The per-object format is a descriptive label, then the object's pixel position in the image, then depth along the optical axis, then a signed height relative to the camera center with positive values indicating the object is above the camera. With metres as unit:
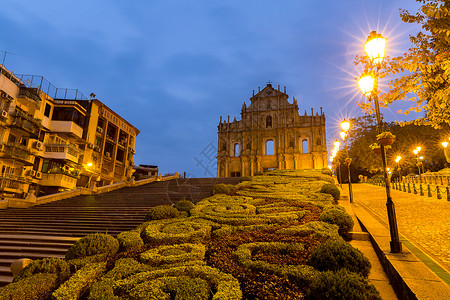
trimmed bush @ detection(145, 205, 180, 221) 10.91 -0.92
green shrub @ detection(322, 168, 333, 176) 34.31 +3.11
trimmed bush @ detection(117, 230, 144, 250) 8.16 -1.58
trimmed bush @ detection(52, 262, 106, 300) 5.55 -2.08
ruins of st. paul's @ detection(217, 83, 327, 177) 51.89 +11.42
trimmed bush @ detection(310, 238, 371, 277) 5.37 -1.27
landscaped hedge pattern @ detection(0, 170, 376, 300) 5.16 -1.61
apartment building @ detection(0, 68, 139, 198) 27.34 +5.59
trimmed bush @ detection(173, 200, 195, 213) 12.05 -0.67
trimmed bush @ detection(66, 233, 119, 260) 7.31 -1.62
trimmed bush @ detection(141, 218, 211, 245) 8.18 -1.32
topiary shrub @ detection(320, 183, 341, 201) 15.05 +0.29
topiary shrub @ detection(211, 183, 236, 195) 17.19 +0.17
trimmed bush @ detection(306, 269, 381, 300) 4.16 -1.46
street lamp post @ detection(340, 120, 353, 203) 15.11 +3.77
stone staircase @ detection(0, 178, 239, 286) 9.59 -1.64
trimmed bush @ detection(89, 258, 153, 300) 5.31 -1.97
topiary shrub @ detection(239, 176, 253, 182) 25.05 +1.38
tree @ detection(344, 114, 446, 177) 36.19 +7.38
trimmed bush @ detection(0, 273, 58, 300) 5.35 -2.10
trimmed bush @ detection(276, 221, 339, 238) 7.90 -1.05
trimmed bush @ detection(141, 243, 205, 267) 6.67 -1.65
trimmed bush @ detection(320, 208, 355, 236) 8.72 -0.78
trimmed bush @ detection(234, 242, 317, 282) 5.46 -1.54
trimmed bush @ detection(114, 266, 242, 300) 5.06 -1.84
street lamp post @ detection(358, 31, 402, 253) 7.61 +3.52
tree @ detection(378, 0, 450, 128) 6.79 +3.49
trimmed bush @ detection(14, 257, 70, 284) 6.25 -1.93
